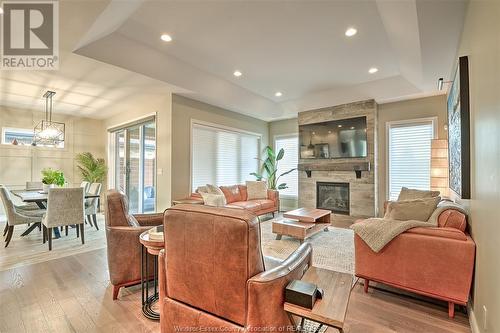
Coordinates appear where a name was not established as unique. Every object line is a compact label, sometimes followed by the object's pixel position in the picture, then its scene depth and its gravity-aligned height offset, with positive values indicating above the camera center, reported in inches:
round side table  70.7 -39.1
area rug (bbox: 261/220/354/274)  122.8 -49.7
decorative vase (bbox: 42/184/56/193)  182.6 -13.2
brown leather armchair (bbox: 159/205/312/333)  45.6 -22.1
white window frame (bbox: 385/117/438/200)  220.8 +15.0
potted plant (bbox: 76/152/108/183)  262.3 +1.2
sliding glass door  219.3 +3.3
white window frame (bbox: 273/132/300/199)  291.2 +40.1
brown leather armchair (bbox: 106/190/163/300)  89.4 -28.8
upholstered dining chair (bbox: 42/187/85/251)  143.7 -25.7
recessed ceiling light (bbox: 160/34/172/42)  140.9 +79.9
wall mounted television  226.1 +29.8
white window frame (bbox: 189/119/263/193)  207.6 +41.3
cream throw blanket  87.7 -23.4
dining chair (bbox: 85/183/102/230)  186.0 -30.8
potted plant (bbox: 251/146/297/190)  282.2 -0.9
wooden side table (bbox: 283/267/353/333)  42.8 -27.1
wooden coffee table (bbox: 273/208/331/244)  146.2 -36.6
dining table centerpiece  181.8 -7.9
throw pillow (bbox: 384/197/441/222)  98.4 -17.7
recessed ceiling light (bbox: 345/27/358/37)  131.9 +78.0
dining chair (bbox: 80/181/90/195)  211.9 -15.3
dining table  150.1 -18.8
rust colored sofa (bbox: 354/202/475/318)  76.8 -33.4
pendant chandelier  190.1 +30.8
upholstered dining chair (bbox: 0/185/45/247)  143.9 -30.0
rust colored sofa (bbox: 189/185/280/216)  206.3 -31.4
